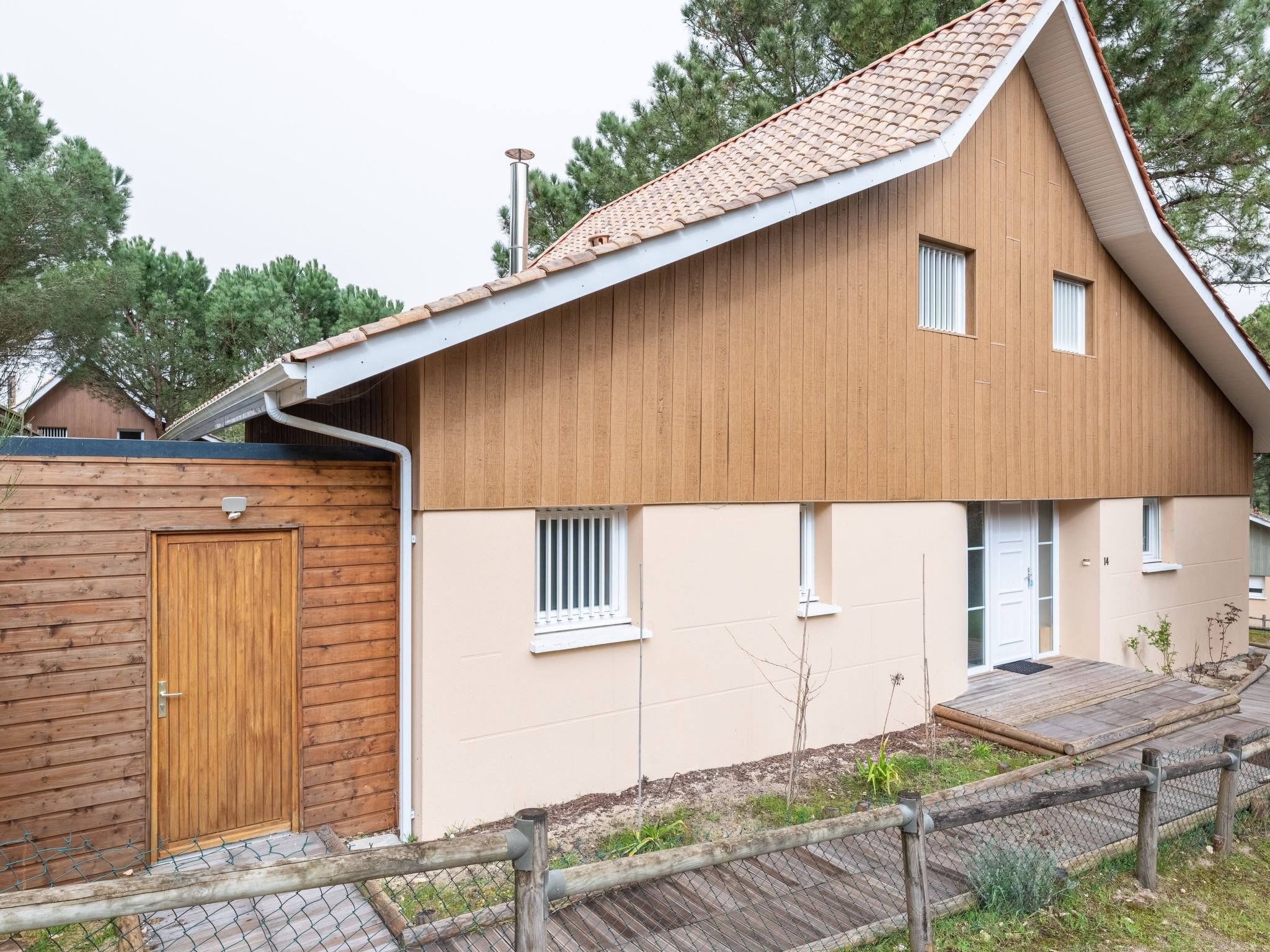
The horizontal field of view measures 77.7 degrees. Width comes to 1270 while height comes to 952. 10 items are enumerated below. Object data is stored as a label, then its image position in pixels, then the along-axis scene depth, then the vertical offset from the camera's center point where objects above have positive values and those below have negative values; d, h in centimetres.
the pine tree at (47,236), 1266 +434
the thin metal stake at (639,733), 578 -183
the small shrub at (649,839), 478 -217
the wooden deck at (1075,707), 683 -211
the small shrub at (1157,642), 955 -189
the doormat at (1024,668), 883 -204
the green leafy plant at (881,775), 586 -215
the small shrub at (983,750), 672 -226
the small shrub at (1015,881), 404 -203
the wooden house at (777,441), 513 +40
